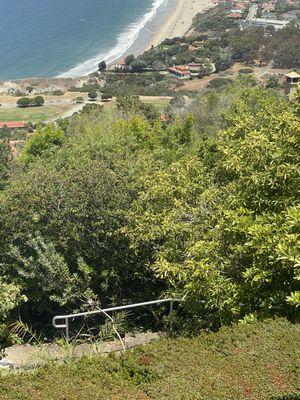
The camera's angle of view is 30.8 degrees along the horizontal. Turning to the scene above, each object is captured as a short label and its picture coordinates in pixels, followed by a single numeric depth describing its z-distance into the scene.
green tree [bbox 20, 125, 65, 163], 24.86
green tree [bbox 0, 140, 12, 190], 23.11
